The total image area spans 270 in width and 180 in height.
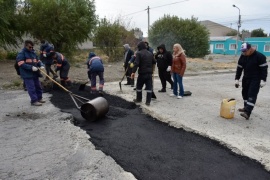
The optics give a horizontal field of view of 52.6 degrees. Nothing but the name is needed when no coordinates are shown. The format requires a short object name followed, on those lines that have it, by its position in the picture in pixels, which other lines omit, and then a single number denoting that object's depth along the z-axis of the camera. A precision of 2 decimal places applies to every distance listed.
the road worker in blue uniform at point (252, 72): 6.02
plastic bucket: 6.07
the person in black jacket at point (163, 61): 8.68
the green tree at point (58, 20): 16.03
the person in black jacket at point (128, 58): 9.99
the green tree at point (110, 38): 18.73
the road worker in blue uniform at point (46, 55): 10.08
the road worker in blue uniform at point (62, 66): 9.04
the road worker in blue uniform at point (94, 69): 8.27
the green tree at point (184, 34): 27.16
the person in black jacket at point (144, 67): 7.09
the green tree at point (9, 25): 15.09
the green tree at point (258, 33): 67.69
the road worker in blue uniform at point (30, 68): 6.82
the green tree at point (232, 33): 71.97
